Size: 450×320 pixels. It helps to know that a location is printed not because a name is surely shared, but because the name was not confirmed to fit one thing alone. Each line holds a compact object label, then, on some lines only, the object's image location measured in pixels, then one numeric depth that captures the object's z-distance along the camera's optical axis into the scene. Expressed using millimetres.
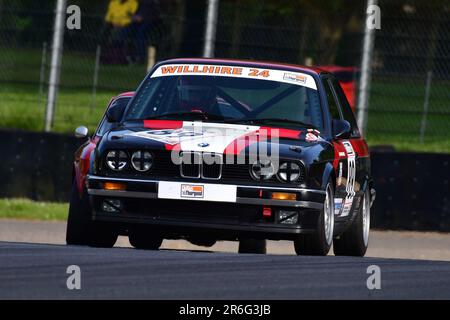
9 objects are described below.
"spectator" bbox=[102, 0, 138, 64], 20031
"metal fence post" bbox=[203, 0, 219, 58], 18047
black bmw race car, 9656
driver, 10625
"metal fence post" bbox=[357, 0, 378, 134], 17797
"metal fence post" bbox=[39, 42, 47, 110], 19391
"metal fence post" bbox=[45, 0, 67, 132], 18656
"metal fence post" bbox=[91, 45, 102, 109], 20188
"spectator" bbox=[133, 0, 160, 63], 19750
